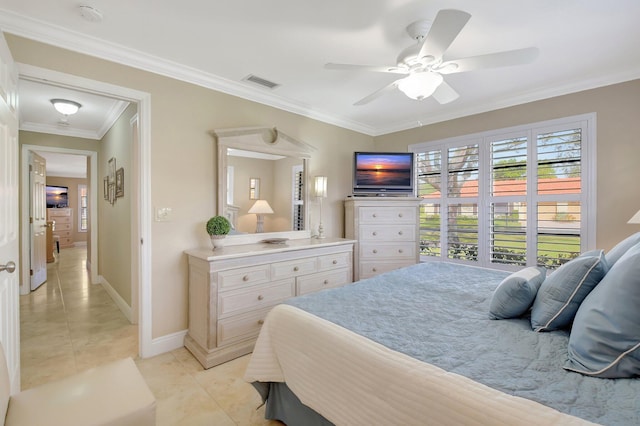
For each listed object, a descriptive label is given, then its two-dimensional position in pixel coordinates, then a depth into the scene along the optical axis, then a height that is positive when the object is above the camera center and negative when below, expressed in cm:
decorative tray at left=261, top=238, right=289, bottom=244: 323 -36
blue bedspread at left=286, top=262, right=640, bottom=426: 88 -56
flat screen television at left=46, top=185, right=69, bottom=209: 965 +39
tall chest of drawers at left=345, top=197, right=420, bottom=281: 389 -28
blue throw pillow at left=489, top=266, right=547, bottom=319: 148 -45
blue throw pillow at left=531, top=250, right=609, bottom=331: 129 -37
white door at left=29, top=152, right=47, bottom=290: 451 -17
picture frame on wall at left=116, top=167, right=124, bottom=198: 370 +33
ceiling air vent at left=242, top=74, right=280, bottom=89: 292 +131
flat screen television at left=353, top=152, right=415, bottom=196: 408 +50
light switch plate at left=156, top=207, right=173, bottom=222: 262 -5
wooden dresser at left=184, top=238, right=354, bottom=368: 242 -73
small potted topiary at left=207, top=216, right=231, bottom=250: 272 -19
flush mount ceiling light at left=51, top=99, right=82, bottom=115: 345 +121
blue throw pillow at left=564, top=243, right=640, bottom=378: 94 -41
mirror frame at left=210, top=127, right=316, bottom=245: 296 +68
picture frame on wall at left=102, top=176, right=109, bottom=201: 444 +32
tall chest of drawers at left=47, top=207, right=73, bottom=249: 940 -53
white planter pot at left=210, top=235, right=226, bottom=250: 274 -30
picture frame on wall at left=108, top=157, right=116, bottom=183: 405 +54
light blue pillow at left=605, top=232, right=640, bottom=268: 143 -20
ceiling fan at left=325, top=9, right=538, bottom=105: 160 +97
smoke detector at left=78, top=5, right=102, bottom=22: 189 +128
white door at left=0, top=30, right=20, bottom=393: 160 -4
